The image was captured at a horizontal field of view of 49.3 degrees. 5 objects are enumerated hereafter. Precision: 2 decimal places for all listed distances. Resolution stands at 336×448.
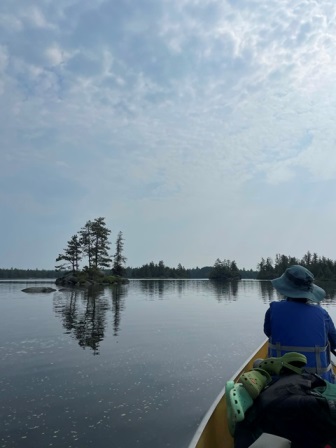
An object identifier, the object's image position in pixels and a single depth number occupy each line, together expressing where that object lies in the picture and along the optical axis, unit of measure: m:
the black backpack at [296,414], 2.99
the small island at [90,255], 74.19
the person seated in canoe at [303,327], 4.29
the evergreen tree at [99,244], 75.38
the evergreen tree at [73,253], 76.88
